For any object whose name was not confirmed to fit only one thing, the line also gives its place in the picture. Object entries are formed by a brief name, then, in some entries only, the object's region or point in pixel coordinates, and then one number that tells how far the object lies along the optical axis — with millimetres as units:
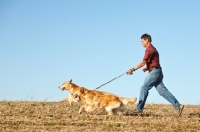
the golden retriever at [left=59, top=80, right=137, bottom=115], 11703
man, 11883
